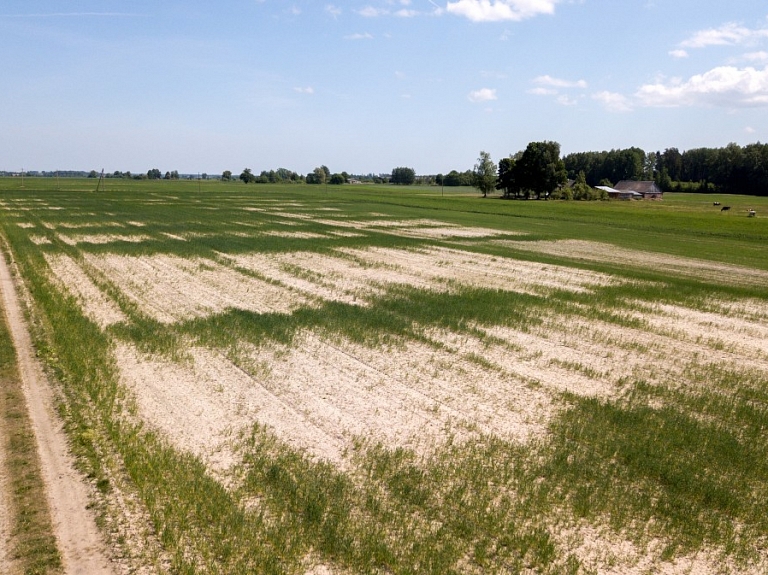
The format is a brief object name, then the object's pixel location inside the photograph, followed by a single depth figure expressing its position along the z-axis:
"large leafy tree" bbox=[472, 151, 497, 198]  178.75
